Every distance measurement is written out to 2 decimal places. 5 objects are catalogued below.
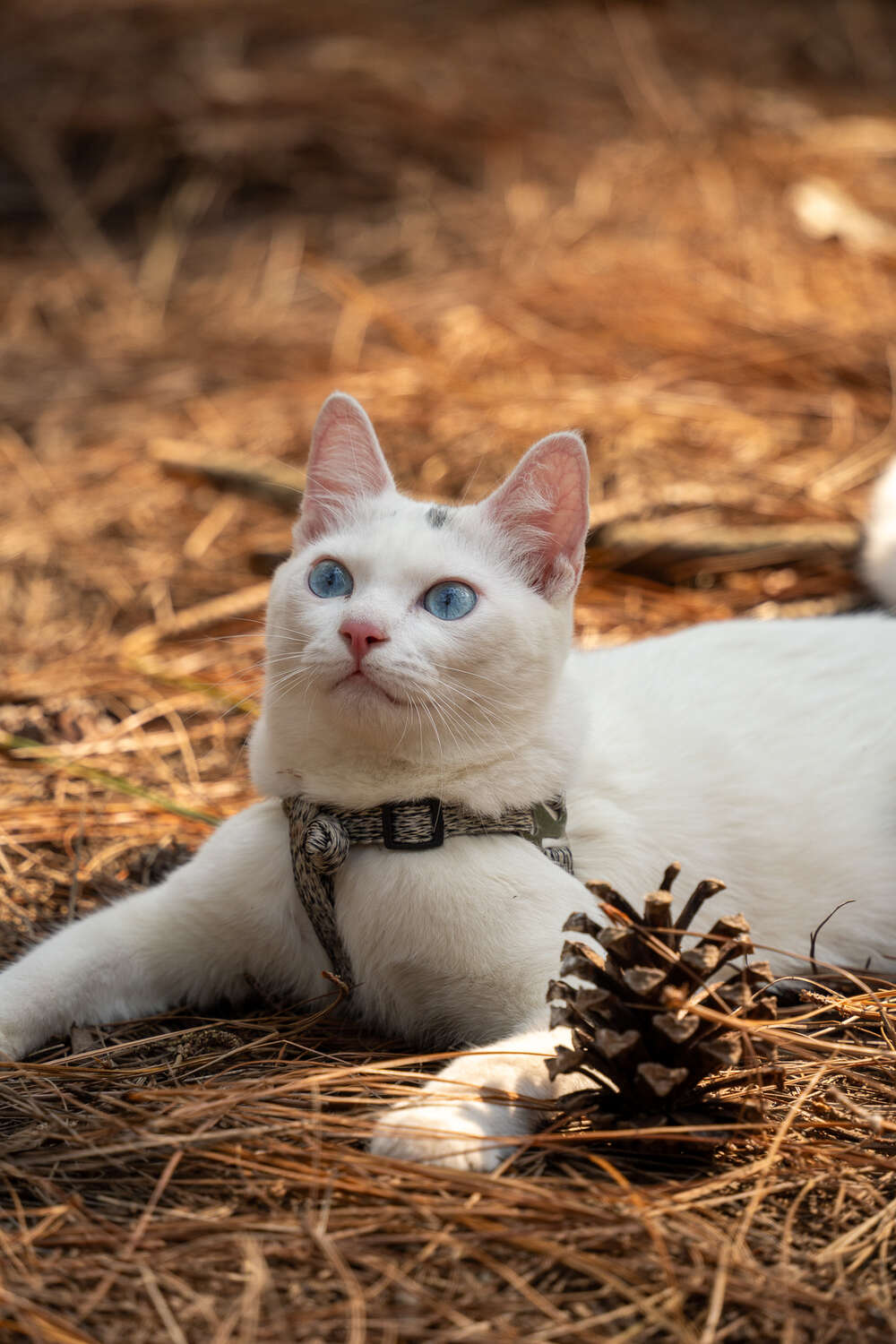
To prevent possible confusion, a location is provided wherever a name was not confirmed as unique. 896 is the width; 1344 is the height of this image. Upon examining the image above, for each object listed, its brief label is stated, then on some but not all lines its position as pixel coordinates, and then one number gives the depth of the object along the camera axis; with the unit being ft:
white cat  5.86
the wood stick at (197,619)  10.99
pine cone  4.98
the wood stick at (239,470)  12.48
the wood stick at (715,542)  11.07
